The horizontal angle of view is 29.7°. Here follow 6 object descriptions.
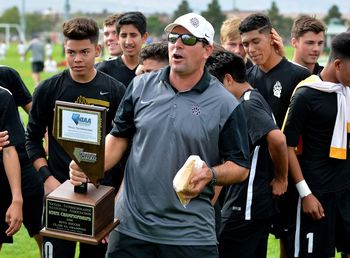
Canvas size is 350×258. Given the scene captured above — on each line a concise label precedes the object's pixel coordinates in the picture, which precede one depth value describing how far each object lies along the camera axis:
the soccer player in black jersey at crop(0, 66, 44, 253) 5.32
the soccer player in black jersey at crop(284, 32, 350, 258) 4.91
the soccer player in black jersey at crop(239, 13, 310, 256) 5.57
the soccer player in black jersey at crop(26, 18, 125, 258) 4.62
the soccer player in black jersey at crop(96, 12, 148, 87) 6.02
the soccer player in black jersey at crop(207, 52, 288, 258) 4.65
